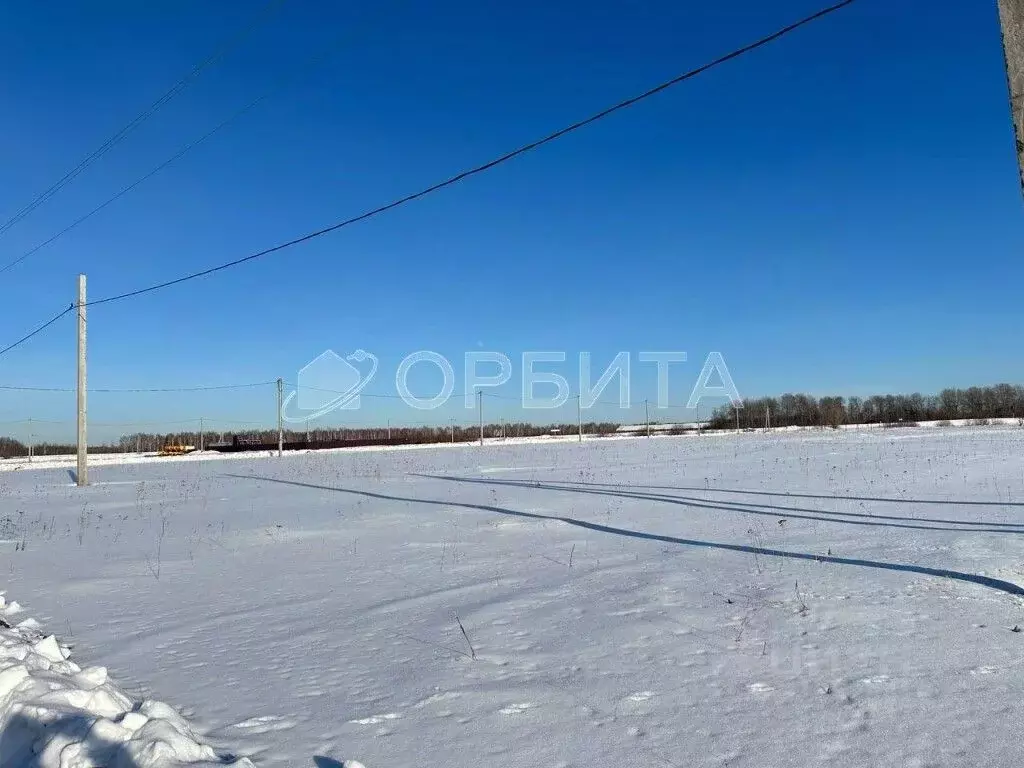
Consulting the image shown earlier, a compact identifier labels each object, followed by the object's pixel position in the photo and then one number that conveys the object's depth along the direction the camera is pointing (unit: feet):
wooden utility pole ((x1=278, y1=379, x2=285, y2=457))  160.98
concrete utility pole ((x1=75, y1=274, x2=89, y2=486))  66.74
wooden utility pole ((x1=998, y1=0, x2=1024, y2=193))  10.77
